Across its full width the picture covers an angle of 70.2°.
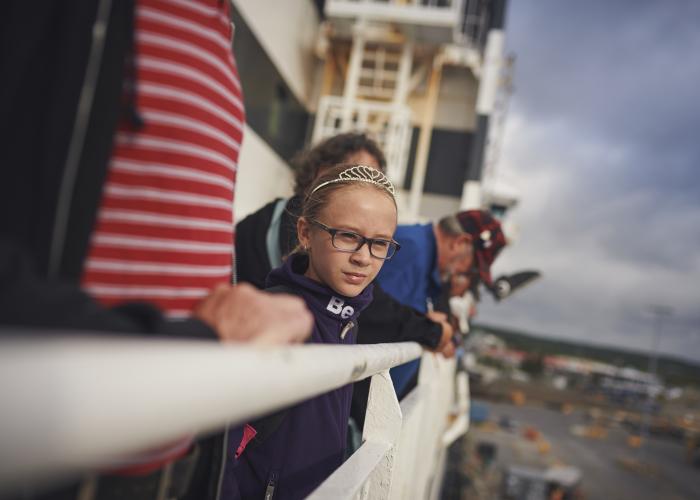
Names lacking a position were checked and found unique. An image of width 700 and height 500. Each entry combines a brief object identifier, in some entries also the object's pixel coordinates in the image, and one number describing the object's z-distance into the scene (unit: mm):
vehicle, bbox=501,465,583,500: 16255
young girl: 1243
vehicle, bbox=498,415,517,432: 36619
